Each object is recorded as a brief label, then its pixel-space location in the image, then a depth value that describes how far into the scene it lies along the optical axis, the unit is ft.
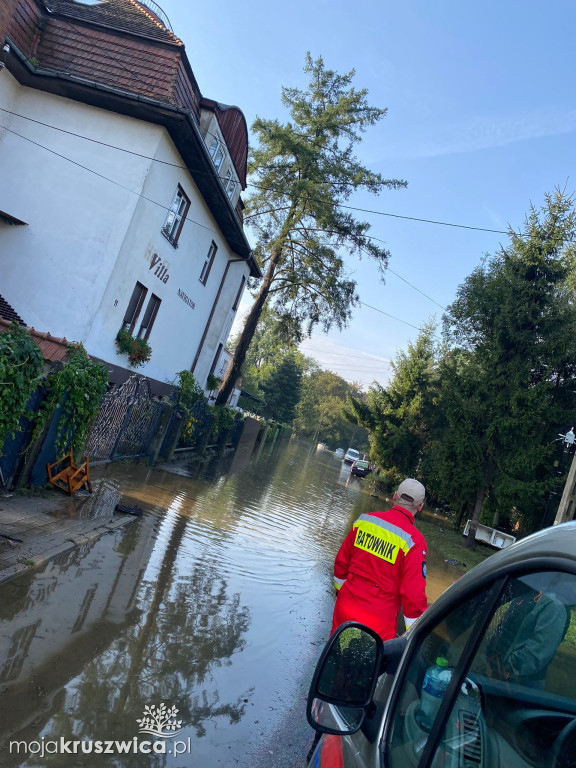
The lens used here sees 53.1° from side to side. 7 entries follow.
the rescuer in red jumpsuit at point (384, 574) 11.79
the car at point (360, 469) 139.23
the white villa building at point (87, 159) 45.93
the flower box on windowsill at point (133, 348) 50.24
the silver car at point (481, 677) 4.76
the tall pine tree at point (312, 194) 82.12
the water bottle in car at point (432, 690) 5.60
